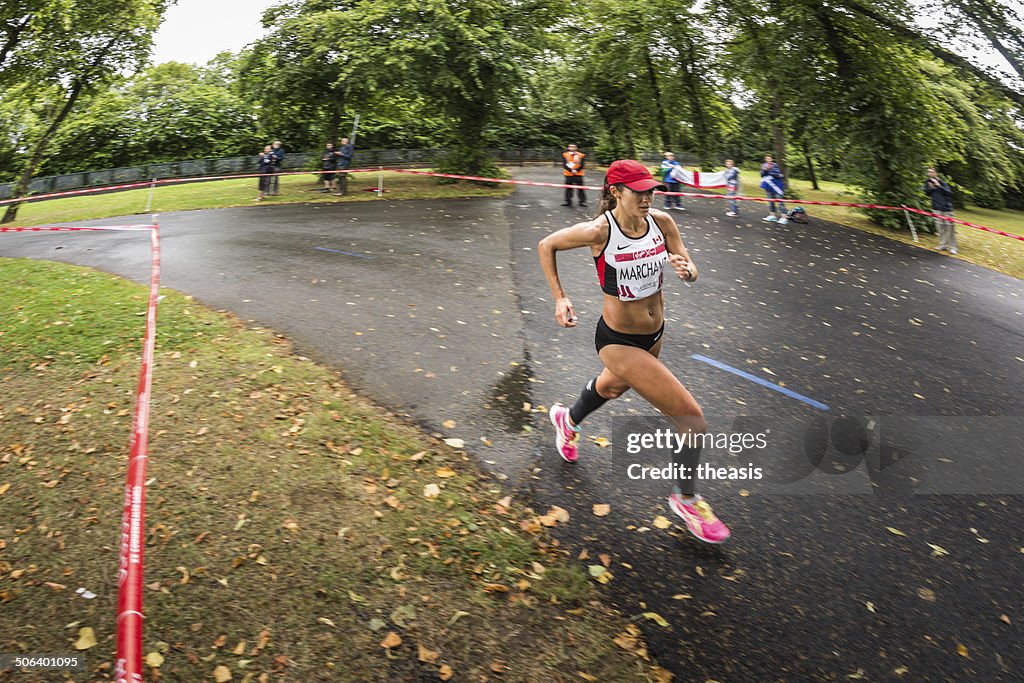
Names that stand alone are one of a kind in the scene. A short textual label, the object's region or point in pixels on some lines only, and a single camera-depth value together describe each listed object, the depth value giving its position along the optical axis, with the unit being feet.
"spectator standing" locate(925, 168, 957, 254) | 51.60
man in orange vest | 60.67
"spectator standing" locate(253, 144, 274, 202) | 66.95
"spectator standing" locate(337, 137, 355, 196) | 69.56
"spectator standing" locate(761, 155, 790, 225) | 57.26
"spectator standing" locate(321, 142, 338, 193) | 71.46
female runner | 13.88
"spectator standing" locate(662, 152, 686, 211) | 63.72
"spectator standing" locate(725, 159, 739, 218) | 62.54
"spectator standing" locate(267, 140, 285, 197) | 68.13
